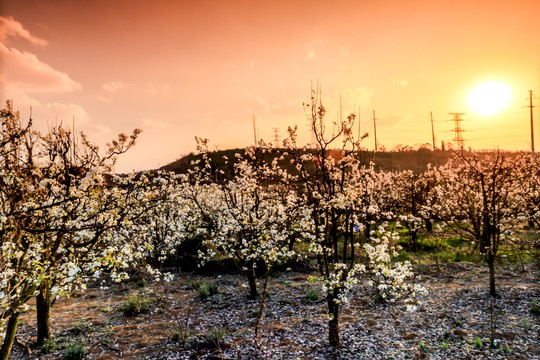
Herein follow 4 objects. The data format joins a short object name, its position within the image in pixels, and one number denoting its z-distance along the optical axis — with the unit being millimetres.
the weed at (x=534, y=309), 13445
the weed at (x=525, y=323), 12419
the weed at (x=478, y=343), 11268
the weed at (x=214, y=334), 13030
